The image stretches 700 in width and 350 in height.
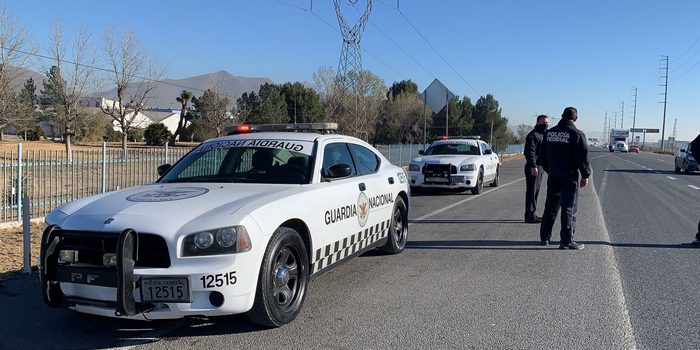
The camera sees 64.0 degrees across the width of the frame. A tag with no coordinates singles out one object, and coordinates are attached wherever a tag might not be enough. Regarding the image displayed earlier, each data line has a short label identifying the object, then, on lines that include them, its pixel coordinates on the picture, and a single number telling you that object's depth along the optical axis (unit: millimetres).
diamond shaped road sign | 21812
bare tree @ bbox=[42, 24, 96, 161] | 30262
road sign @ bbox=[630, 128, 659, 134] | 136300
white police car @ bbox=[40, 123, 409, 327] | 3797
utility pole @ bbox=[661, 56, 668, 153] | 93250
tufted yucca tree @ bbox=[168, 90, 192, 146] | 55594
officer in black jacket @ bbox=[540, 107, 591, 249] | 7496
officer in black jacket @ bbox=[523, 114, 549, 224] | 9805
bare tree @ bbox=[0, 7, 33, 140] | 23516
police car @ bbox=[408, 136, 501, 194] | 14508
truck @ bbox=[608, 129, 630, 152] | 86062
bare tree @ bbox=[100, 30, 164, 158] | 33688
